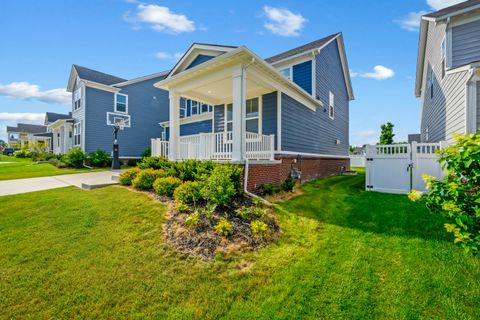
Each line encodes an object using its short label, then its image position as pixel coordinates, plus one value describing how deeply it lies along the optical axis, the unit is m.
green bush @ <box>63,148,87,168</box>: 15.54
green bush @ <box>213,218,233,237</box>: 4.32
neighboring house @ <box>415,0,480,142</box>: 6.56
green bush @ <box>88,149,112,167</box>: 16.16
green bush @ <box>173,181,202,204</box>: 5.59
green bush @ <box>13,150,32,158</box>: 27.29
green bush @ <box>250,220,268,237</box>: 4.46
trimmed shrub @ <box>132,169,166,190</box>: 7.20
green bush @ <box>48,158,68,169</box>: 15.82
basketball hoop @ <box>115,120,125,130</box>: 13.77
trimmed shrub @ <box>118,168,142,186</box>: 8.00
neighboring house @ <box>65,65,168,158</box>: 18.05
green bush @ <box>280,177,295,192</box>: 7.64
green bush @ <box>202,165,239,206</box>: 5.26
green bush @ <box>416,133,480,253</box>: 2.26
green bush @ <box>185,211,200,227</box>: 4.53
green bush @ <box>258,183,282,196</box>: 7.01
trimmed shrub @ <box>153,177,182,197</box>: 6.41
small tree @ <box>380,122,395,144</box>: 25.19
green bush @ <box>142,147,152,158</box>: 19.73
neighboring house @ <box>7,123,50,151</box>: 47.27
